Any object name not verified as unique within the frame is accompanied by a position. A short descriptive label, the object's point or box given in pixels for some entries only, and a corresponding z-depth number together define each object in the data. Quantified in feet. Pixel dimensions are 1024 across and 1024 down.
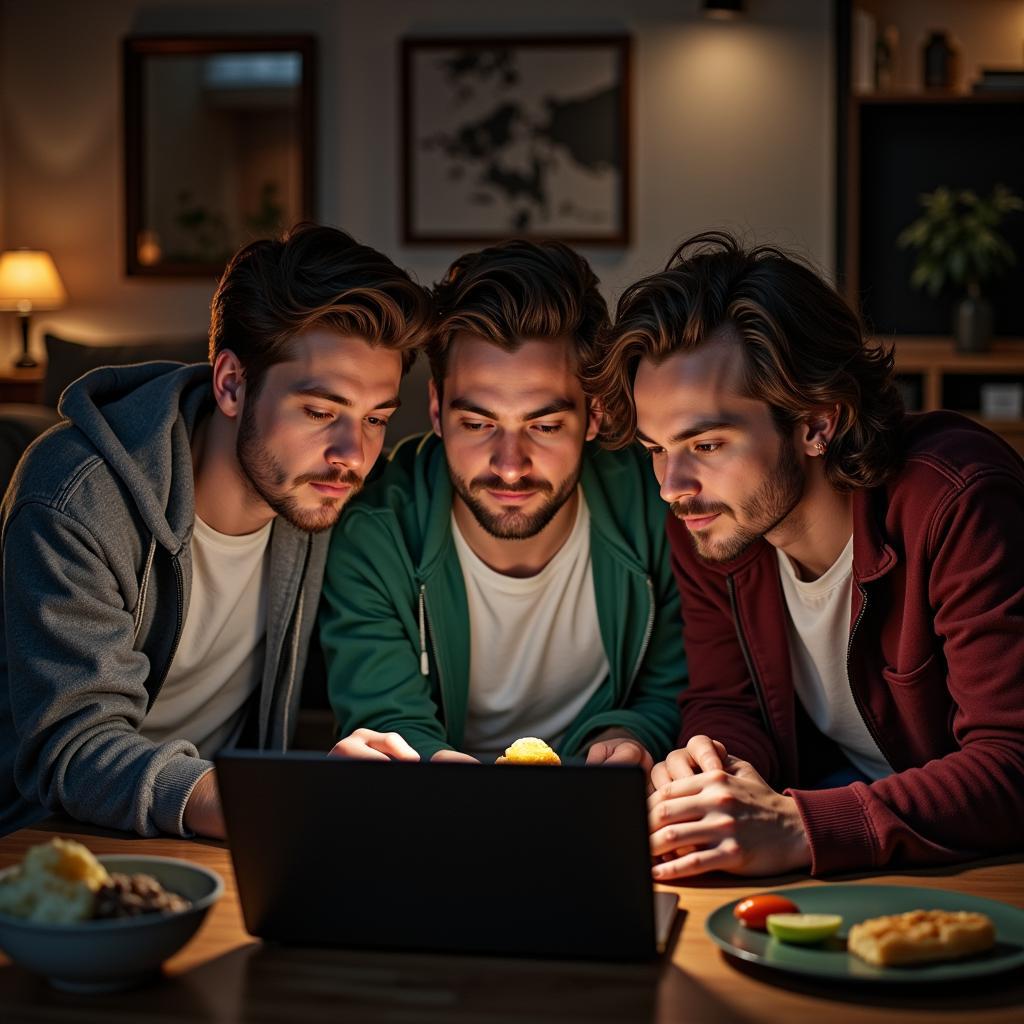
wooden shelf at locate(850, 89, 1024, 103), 17.30
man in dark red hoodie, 5.16
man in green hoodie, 6.70
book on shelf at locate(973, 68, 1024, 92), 17.28
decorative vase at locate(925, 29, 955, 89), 17.47
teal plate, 3.59
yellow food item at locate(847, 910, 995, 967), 3.64
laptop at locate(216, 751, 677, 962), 3.72
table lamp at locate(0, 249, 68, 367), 18.49
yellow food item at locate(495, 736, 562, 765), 5.09
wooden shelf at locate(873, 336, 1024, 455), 16.93
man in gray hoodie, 5.65
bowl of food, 3.48
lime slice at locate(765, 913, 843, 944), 3.80
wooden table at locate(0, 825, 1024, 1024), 3.51
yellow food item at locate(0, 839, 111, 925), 3.55
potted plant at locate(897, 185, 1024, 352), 17.21
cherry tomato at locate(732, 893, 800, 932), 3.97
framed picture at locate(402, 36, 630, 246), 18.37
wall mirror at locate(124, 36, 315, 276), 18.81
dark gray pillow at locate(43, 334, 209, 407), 10.92
